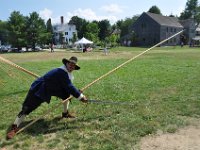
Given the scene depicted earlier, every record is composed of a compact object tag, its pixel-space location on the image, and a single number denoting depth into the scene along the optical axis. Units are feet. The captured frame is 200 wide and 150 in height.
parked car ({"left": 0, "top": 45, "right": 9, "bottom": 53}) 128.98
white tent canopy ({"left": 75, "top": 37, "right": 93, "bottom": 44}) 95.83
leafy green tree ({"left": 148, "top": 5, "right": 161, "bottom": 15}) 204.71
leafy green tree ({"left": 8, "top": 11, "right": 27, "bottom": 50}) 125.54
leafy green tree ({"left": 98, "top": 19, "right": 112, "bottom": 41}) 184.17
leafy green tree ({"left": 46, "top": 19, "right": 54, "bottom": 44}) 202.04
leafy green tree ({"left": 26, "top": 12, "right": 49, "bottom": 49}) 128.48
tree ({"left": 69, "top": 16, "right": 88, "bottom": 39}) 218.69
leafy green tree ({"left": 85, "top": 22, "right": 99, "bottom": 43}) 141.25
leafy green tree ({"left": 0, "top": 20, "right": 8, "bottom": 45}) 220.65
